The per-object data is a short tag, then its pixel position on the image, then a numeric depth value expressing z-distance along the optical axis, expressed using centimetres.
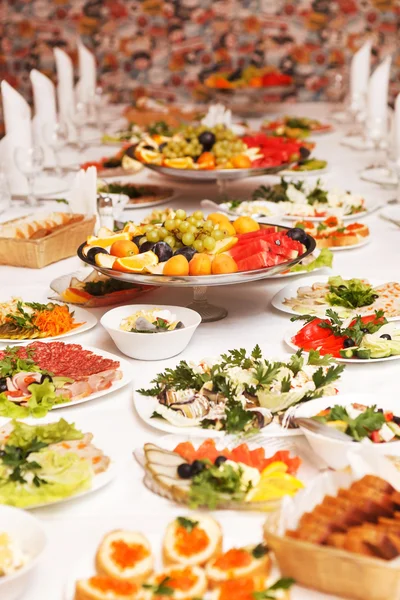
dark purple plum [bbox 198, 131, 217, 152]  368
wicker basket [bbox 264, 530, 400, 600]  122
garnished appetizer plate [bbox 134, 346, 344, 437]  173
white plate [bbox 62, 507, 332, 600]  128
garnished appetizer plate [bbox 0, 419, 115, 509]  150
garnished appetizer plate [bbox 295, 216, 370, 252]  311
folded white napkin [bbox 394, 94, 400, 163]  400
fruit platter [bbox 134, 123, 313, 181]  356
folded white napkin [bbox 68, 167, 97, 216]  315
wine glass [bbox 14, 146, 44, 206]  361
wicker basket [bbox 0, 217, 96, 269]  289
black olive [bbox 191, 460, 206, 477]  153
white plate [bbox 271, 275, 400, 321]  246
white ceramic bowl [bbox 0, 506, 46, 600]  127
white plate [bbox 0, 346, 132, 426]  188
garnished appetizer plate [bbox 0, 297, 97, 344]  229
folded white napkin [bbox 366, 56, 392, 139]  483
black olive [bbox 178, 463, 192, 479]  153
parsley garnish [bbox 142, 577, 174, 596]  122
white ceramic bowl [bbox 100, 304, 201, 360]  212
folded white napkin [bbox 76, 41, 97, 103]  587
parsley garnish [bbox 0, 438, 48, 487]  152
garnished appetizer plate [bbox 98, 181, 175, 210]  376
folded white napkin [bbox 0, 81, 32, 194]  383
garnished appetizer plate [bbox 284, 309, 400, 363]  210
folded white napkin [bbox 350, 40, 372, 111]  544
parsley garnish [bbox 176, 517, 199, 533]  135
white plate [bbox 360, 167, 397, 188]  405
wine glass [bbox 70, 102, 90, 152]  469
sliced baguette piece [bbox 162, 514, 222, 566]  129
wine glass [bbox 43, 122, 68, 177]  402
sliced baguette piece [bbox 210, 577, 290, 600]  122
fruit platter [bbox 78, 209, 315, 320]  226
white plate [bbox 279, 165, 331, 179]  425
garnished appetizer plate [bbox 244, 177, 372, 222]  333
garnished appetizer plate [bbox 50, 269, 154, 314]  255
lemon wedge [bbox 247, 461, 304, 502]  149
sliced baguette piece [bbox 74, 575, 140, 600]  122
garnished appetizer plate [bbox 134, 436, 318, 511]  147
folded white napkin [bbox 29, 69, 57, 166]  459
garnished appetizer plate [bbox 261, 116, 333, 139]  494
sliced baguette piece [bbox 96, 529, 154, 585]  126
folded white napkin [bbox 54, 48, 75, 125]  525
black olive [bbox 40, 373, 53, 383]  192
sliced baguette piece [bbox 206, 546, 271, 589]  125
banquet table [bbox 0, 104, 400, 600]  140
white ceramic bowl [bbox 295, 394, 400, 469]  156
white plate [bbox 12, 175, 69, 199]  389
